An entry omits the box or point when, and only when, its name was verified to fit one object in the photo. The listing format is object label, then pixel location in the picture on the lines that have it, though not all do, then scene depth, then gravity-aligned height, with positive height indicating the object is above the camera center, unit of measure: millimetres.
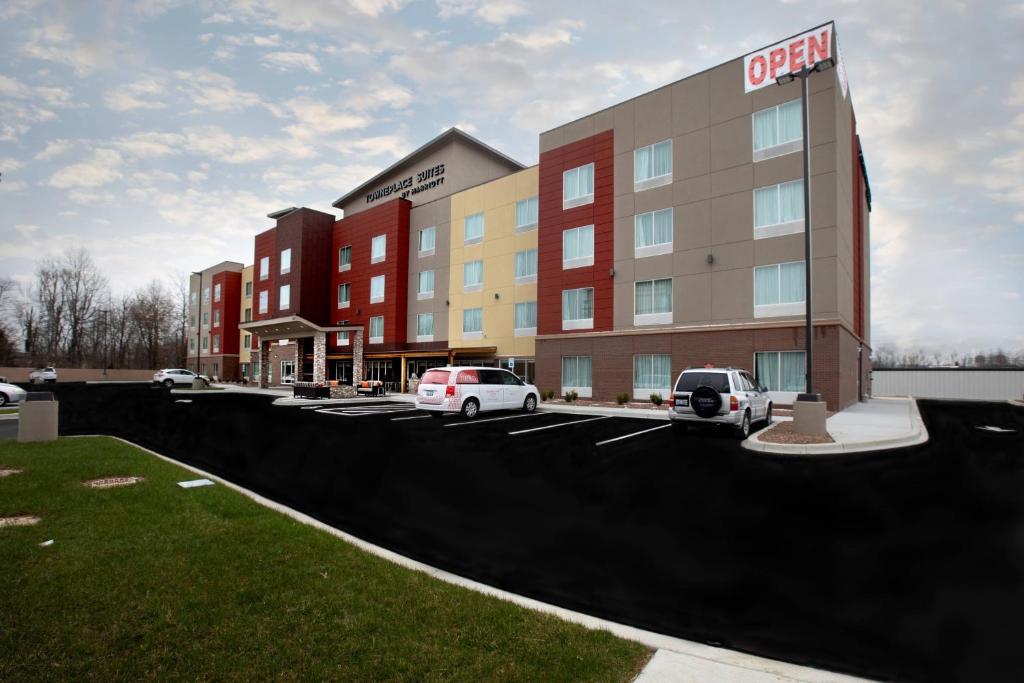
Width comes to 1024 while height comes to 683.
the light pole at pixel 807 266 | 13509 +2620
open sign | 21078 +13034
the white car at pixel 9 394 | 23328 -1820
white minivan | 18359 -1215
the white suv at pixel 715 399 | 13523 -1048
